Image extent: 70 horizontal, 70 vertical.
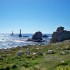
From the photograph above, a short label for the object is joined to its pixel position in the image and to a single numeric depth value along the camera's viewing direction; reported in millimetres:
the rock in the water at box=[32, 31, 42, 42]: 62555
